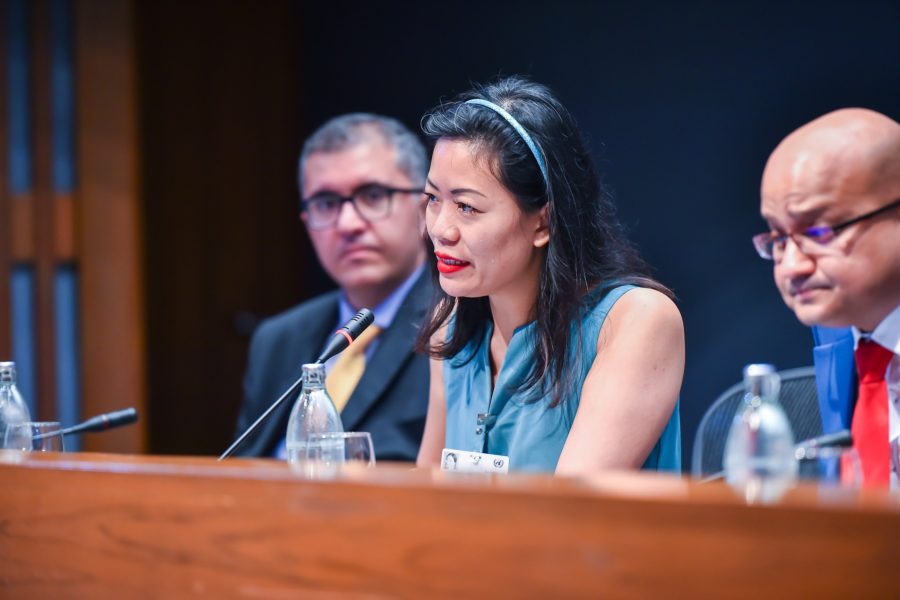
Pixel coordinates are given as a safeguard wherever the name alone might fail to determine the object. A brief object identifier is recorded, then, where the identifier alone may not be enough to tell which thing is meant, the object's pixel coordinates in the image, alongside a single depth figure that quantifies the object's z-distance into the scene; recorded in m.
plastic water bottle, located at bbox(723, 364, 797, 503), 3.05
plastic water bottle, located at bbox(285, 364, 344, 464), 3.68
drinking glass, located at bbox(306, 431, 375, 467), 3.61
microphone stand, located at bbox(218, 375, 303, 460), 3.70
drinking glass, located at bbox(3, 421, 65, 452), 3.72
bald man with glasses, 3.61
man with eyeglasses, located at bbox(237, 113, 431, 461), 4.14
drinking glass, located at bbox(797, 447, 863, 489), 3.25
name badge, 3.72
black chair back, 3.96
